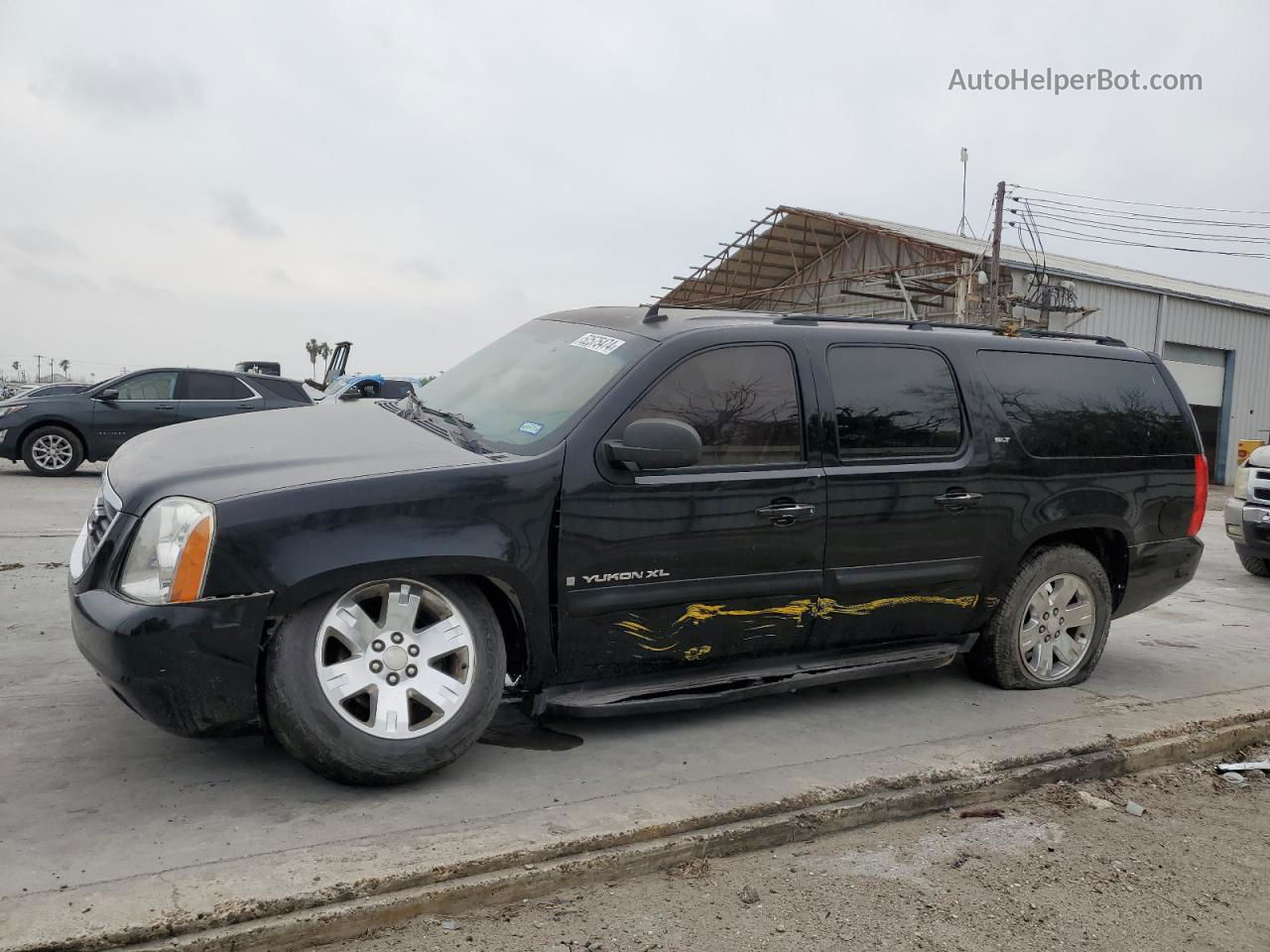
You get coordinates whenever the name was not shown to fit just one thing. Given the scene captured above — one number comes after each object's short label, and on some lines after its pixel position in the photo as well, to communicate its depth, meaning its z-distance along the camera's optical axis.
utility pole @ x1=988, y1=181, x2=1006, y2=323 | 22.88
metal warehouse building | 23.84
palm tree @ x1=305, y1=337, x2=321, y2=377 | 93.12
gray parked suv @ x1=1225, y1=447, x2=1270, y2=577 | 9.17
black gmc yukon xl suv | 3.27
